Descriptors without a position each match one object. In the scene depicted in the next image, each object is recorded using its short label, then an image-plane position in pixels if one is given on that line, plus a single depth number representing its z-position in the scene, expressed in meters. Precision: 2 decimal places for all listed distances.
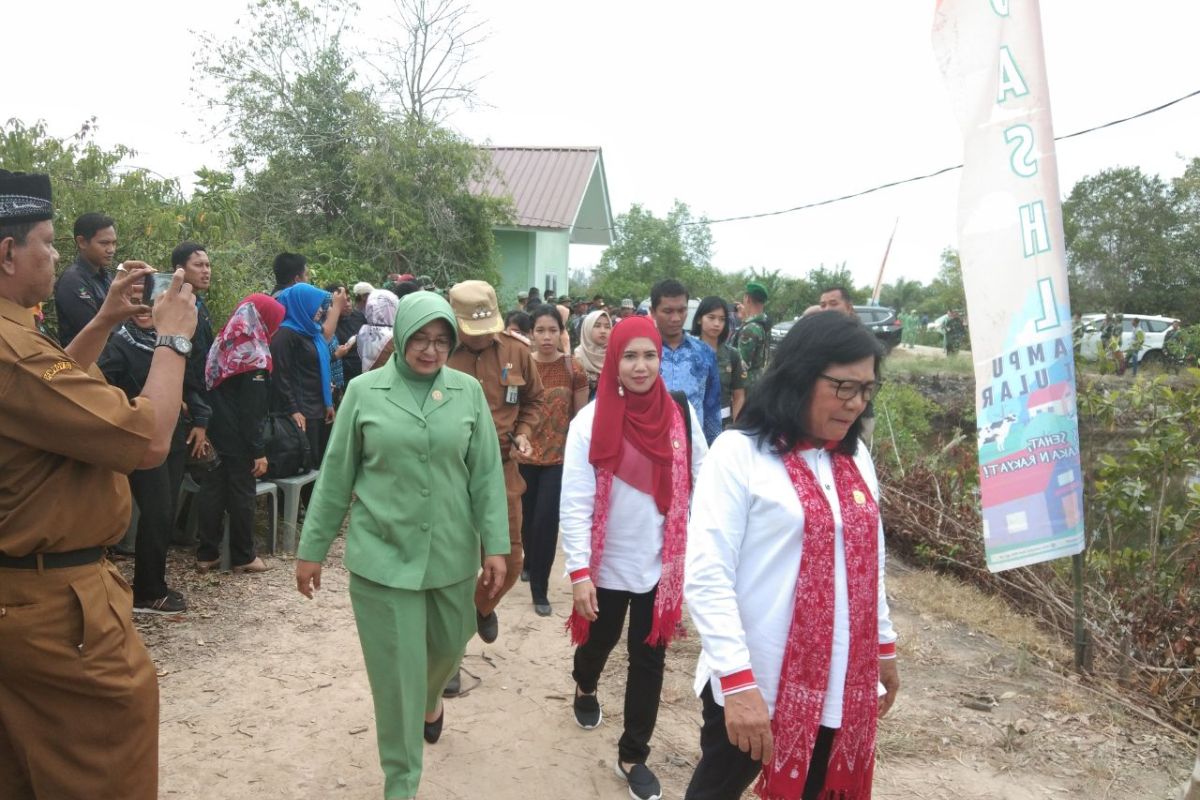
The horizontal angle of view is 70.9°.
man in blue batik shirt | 4.88
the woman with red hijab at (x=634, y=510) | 3.30
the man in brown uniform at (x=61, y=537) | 1.96
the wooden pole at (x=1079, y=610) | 4.42
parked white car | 20.80
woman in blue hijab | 5.88
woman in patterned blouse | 5.24
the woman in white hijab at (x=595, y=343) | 6.09
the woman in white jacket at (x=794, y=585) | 2.18
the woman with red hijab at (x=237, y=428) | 5.22
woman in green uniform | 2.95
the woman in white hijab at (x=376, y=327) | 7.36
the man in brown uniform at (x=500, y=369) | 4.39
